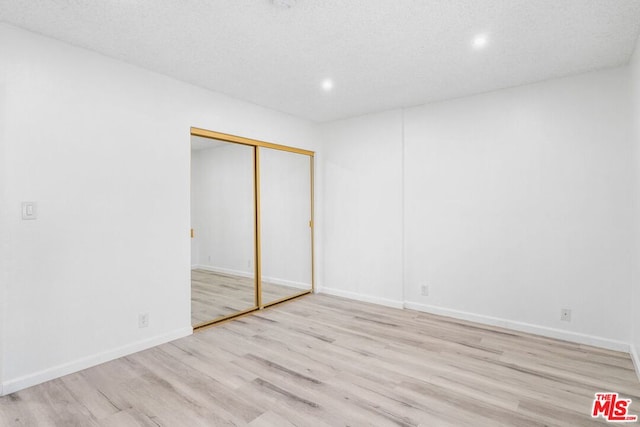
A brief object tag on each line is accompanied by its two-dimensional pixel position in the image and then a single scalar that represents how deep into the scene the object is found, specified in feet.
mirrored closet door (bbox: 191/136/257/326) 11.73
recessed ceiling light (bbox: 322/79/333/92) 11.05
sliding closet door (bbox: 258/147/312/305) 13.98
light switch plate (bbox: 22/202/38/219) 7.80
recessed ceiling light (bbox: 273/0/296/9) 6.67
